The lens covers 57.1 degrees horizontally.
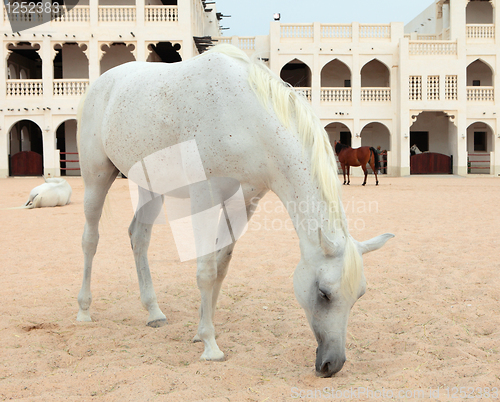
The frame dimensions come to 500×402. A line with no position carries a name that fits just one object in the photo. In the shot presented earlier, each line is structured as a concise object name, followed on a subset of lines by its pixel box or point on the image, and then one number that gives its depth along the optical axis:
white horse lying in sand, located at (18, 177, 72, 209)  10.60
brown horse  17.56
